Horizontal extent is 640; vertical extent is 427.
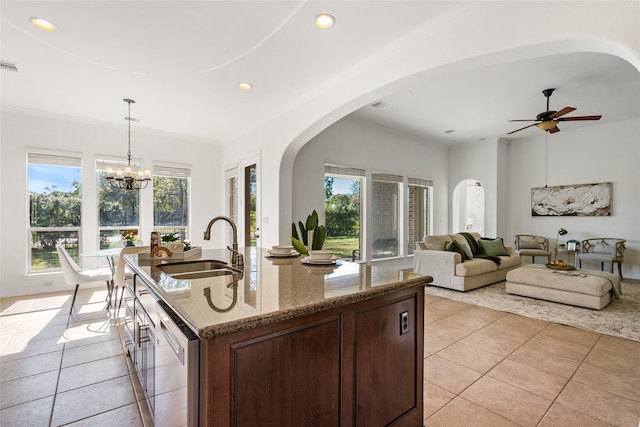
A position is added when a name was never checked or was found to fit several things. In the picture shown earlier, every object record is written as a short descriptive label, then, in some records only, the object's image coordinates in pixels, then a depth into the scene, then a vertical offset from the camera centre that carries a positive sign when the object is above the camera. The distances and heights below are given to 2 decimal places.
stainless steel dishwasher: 1.00 -0.58
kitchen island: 0.99 -0.51
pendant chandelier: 4.18 +0.55
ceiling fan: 4.18 +1.33
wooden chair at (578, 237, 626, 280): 5.49 -0.68
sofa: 4.73 -0.78
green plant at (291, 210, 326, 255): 3.22 -0.23
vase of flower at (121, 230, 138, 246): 4.08 -0.34
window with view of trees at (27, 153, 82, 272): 4.70 +0.11
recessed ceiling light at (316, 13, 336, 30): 2.45 +1.58
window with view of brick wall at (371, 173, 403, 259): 6.20 -0.01
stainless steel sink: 1.84 -0.36
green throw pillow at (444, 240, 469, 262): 4.99 -0.54
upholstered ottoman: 3.79 -0.93
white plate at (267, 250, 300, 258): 2.39 -0.32
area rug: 3.24 -1.18
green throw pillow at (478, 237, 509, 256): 5.60 -0.60
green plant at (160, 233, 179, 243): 2.62 -0.21
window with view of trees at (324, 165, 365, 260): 5.63 +0.08
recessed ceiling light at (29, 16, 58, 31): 2.47 +1.56
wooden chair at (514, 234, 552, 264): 6.35 -0.67
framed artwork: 6.00 +0.31
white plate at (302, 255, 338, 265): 2.00 -0.31
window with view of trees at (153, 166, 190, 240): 5.71 +0.26
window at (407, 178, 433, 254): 6.94 +0.13
